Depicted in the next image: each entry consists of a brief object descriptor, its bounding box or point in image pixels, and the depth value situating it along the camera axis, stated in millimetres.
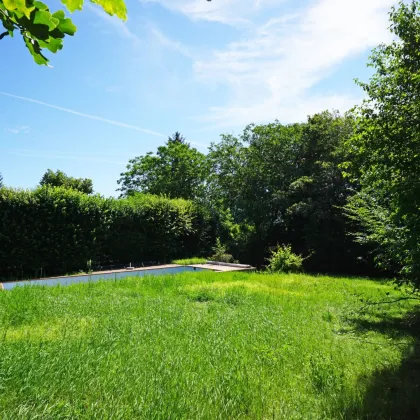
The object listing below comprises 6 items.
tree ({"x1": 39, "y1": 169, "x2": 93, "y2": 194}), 33469
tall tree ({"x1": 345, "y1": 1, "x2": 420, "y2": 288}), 4375
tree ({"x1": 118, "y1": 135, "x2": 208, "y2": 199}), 29188
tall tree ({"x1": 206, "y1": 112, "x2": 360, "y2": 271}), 16969
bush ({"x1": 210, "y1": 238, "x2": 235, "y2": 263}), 18438
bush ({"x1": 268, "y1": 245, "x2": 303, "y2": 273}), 14320
